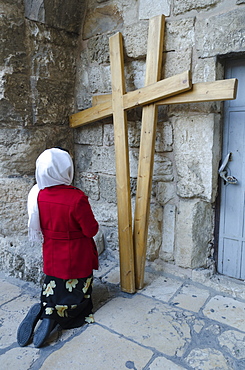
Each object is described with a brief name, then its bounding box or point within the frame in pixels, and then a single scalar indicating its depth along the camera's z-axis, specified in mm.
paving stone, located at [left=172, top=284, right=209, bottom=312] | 2160
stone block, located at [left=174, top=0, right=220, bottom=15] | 2129
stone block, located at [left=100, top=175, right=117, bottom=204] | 2801
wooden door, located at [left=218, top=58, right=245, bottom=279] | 2238
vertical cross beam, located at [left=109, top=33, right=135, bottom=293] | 2316
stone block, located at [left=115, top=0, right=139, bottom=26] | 2439
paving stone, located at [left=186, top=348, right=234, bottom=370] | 1633
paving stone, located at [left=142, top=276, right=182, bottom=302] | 2300
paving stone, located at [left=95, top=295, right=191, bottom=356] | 1818
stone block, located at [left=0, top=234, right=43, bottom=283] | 2451
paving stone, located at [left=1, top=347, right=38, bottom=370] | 1664
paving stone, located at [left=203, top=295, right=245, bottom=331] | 1985
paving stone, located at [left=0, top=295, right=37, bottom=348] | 1881
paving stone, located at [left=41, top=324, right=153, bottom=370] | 1659
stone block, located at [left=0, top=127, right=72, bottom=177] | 2607
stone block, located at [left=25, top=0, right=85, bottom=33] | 2502
